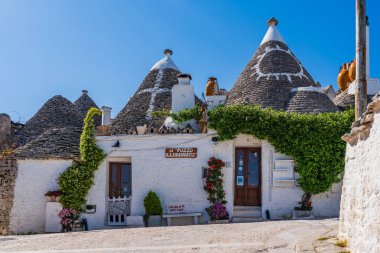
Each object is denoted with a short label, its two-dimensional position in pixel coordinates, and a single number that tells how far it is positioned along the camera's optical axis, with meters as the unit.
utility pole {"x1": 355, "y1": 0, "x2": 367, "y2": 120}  8.73
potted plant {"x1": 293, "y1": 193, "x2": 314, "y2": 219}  13.54
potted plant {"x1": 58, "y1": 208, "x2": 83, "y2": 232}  13.91
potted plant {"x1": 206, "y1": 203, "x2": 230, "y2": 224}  13.56
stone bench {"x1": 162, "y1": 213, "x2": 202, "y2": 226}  13.87
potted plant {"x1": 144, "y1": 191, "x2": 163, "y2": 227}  13.93
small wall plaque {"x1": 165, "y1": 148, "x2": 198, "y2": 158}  14.22
